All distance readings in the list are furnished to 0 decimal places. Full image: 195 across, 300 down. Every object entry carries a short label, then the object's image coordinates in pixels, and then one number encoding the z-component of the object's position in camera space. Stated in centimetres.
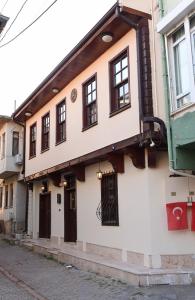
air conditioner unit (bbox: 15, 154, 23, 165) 1492
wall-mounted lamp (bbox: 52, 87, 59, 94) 1076
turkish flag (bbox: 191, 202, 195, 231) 679
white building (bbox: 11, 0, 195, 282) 686
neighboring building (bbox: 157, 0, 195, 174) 600
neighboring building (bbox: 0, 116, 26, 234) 1549
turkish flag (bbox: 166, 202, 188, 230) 668
